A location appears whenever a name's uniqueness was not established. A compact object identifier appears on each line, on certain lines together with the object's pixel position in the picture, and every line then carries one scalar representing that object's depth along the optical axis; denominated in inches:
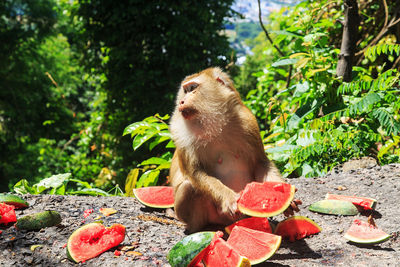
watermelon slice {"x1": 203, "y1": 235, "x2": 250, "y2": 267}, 81.8
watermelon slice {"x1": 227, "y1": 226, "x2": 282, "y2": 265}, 87.4
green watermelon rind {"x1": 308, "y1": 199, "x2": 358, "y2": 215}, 118.6
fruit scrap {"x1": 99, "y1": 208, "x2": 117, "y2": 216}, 123.4
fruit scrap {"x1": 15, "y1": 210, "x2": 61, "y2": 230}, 106.7
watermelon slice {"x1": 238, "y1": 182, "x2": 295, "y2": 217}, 95.9
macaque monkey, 110.3
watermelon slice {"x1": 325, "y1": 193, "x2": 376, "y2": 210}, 117.6
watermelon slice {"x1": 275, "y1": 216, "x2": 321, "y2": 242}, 106.1
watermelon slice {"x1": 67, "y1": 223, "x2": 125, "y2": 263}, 92.3
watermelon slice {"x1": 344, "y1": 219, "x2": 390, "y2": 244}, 93.5
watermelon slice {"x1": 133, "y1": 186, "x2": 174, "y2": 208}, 132.1
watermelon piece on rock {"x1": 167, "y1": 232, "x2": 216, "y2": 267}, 81.7
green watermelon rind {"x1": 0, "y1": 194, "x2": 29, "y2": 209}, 121.6
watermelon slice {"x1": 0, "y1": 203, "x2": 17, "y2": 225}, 109.8
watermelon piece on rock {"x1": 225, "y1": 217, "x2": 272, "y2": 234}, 103.1
